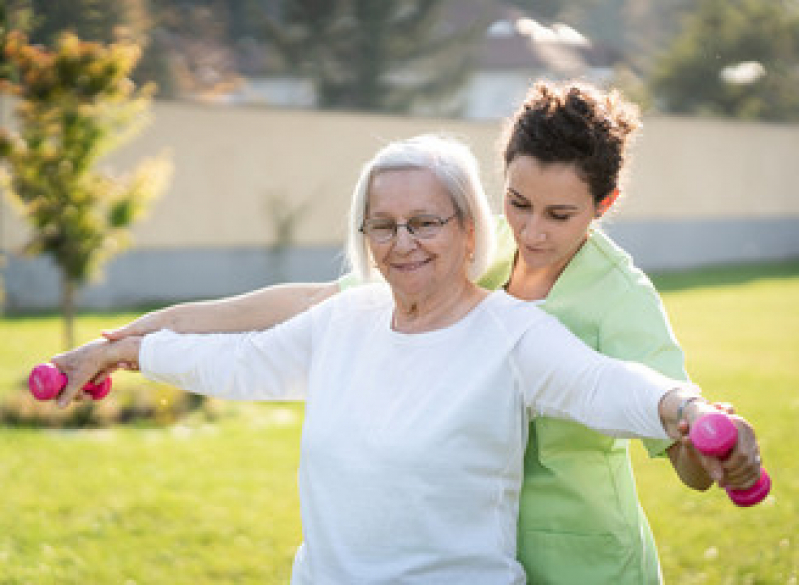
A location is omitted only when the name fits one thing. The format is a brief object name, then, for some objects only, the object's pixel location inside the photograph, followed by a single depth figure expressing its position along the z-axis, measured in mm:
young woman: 2781
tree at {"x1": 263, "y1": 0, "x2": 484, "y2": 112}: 23438
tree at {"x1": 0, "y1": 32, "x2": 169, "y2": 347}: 9781
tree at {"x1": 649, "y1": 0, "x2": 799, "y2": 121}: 25219
